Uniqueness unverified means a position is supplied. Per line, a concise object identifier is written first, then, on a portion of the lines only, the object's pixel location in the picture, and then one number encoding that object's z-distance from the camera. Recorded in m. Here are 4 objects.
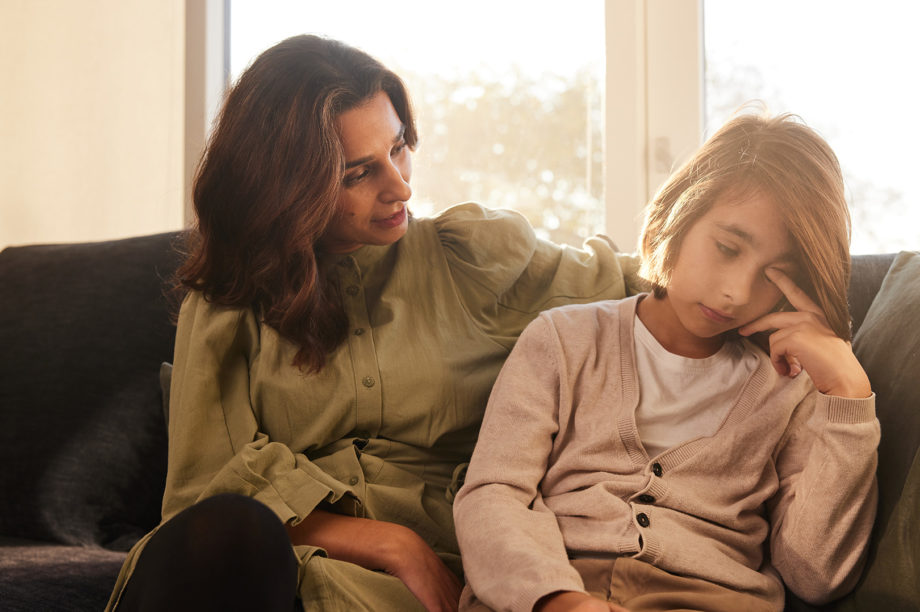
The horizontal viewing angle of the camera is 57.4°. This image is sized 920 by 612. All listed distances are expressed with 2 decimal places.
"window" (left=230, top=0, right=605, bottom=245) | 2.11
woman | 1.21
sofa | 1.41
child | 1.01
